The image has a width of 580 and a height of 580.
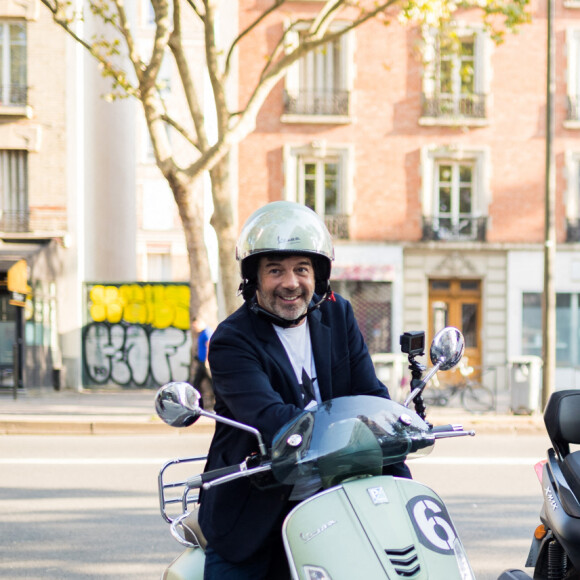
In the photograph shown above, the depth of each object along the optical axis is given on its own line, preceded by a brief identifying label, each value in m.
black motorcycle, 3.25
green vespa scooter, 1.92
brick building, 21.55
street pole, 12.81
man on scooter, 2.28
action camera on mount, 2.59
